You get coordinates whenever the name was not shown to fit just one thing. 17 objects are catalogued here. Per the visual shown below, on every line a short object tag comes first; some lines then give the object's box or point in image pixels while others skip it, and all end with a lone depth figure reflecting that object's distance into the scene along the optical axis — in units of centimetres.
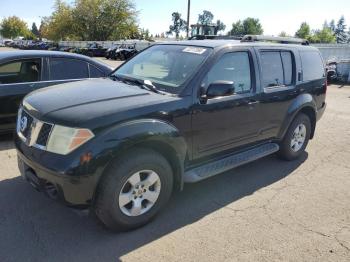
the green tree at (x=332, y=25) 14326
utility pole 3169
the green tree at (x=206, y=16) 11024
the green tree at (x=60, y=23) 6462
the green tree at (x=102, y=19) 6241
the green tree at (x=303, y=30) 10681
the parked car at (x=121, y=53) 3619
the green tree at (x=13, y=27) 11625
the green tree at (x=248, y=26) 11462
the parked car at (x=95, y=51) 4372
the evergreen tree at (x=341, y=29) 13738
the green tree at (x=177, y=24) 13474
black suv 309
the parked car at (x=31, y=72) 585
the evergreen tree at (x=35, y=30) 13627
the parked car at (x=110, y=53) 3747
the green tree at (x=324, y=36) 10131
